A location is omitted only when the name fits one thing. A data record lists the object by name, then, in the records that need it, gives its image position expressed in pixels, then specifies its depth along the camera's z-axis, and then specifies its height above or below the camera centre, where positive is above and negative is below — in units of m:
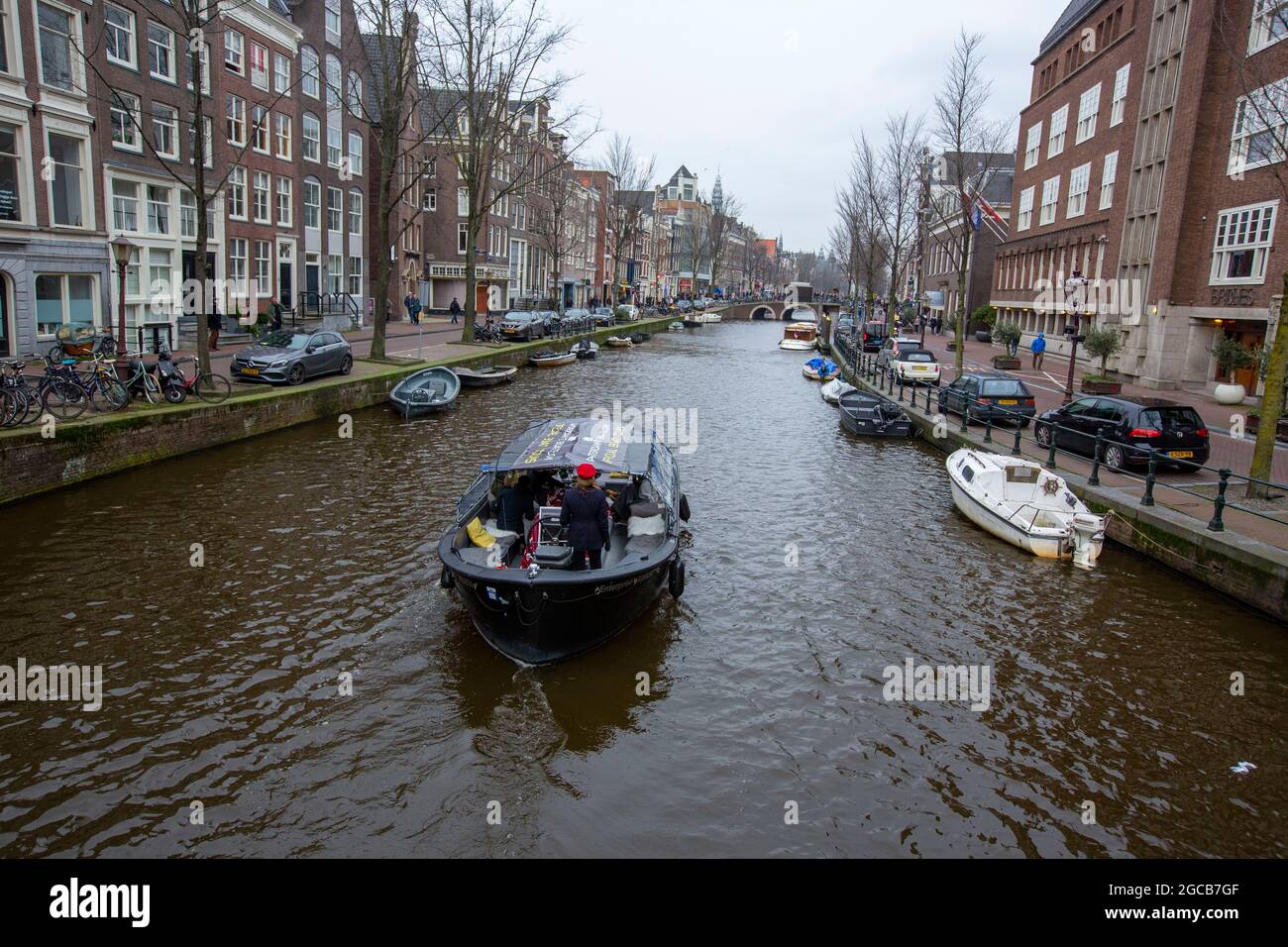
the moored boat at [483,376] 32.11 -2.48
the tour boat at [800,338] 60.56 -0.84
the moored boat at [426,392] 25.81 -2.58
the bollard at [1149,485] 14.57 -2.45
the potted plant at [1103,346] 29.59 -0.24
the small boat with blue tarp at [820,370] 41.78 -2.14
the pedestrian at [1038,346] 39.34 -0.41
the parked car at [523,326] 44.88 -0.69
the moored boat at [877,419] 26.53 -2.78
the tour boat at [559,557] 9.34 -2.88
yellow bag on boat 10.80 -2.84
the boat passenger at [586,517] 9.94 -2.34
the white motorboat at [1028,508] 14.20 -3.03
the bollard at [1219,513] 12.66 -2.52
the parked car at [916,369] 35.56 -1.61
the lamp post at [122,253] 20.22 +1.02
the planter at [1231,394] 27.91 -1.57
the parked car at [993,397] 23.80 -1.78
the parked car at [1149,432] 17.25 -1.82
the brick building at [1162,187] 28.42 +6.18
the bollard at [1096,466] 16.27 -2.41
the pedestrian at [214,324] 30.23 -0.89
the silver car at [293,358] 24.14 -1.60
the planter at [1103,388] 28.41 -1.61
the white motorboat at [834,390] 33.33 -2.50
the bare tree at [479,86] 37.25 +10.04
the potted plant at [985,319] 56.94 +1.03
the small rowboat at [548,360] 41.66 -2.21
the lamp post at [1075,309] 28.11 +1.00
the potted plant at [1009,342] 41.12 -0.30
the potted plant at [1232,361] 25.75 -0.45
